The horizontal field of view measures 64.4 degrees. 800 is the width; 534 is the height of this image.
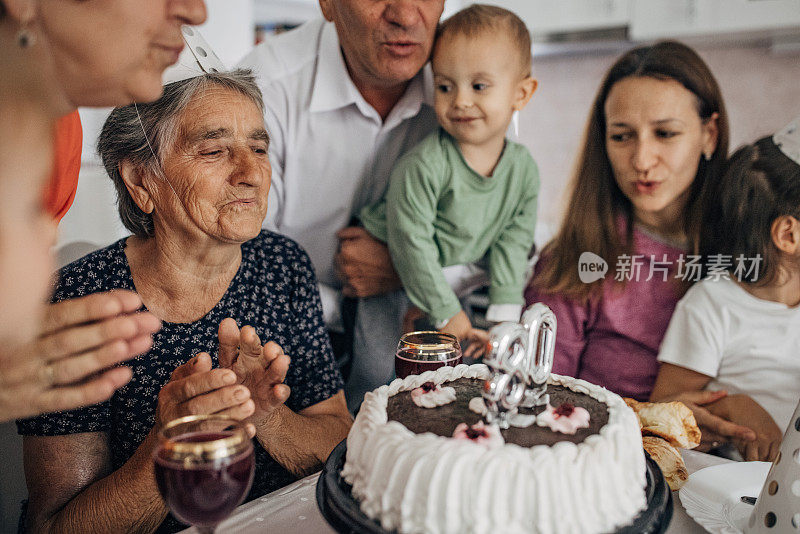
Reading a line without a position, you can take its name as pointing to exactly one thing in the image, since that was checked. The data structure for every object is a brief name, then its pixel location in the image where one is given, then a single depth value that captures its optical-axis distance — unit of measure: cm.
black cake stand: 71
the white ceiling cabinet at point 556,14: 228
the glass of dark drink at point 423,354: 110
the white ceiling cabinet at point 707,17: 169
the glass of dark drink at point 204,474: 69
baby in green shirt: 162
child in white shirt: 149
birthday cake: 69
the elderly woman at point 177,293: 107
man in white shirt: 176
